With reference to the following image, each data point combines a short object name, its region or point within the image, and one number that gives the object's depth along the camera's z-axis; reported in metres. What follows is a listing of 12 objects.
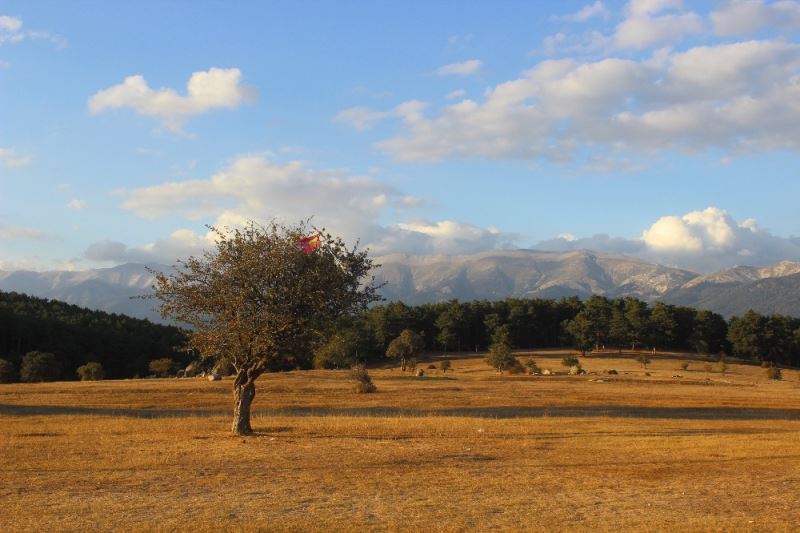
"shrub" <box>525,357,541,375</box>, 99.64
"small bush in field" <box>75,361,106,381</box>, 83.56
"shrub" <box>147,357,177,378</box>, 101.38
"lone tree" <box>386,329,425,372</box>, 108.56
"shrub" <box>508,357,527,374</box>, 98.75
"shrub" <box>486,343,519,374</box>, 98.12
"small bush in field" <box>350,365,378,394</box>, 61.09
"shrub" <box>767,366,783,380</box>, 100.44
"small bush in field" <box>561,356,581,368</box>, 111.75
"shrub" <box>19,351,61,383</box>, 81.75
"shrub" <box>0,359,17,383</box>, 78.88
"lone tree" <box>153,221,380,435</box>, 28.55
